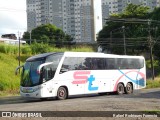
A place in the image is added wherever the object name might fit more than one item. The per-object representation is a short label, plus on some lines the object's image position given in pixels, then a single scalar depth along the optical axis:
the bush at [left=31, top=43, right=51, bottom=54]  47.34
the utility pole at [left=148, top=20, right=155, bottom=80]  46.91
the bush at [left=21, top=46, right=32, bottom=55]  46.25
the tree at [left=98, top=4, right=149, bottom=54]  60.81
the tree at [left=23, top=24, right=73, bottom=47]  73.44
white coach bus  22.64
